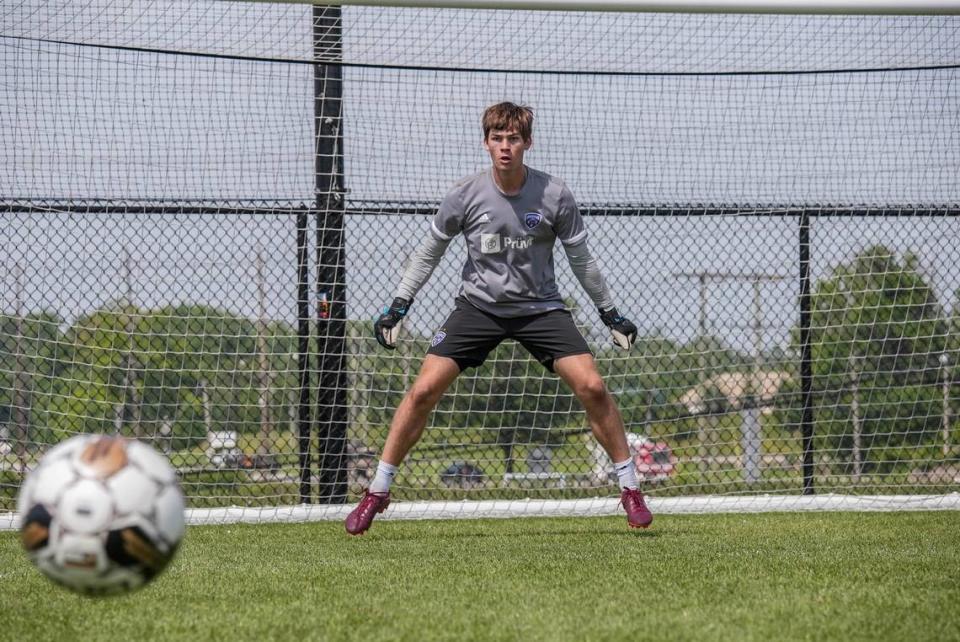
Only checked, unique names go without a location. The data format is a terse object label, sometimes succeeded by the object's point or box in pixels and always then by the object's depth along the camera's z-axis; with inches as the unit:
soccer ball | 220.4
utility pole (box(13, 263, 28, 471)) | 574.9
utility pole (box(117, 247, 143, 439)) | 598.5
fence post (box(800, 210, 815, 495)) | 646.5
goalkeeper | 441.1
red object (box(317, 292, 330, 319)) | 608.1
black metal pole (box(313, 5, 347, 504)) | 606.5
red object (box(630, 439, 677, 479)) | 676.7
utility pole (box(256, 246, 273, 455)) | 612.1
